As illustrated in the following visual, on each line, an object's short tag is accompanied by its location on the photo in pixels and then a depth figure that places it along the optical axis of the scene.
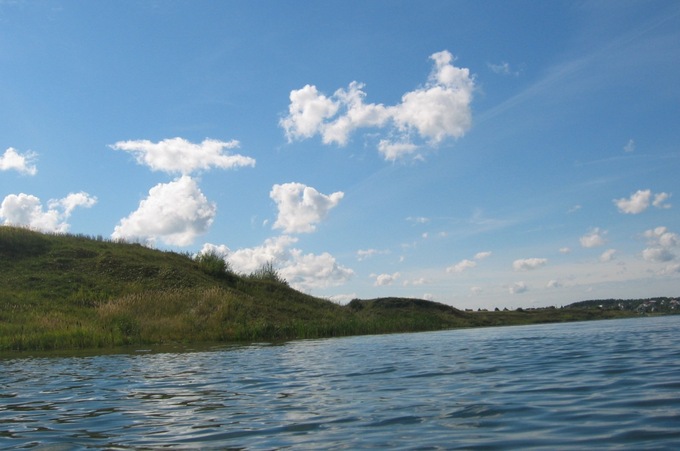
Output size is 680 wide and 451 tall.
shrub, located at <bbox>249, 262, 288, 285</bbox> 63.94
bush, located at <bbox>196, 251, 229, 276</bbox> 56.53
